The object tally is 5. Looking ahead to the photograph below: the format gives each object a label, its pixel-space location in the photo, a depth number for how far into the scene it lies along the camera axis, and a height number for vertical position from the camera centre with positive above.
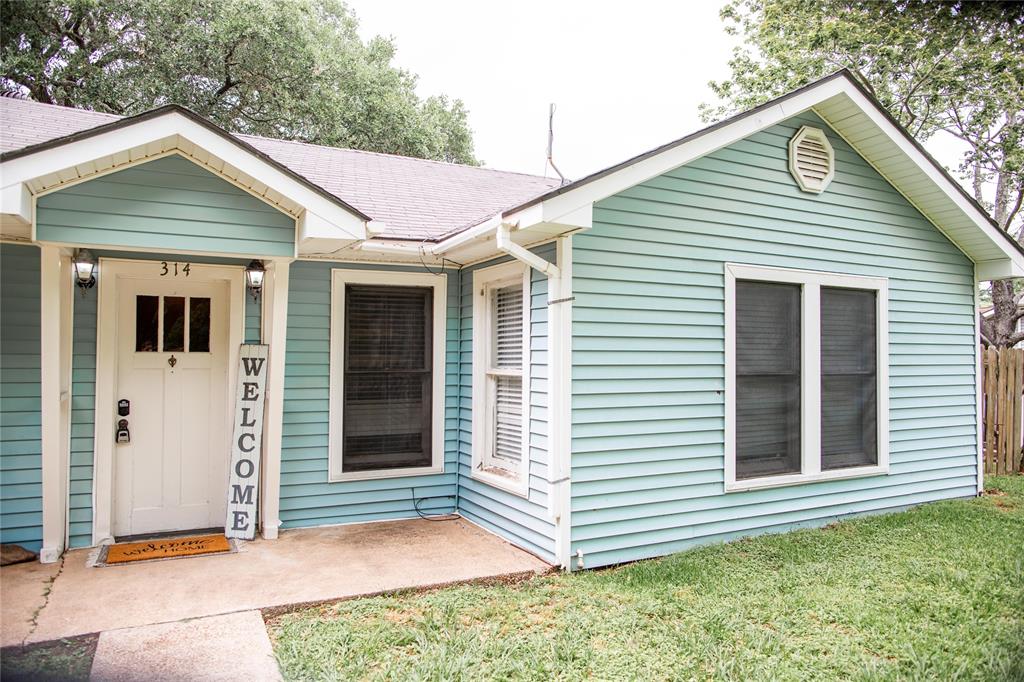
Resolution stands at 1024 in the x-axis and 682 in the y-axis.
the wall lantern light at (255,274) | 5.15 +0.52
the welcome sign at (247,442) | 5.06 -0.75
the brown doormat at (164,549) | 4.61 -1.49
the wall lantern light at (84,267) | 4.69 +0.52
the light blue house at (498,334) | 4.35 +0.08
